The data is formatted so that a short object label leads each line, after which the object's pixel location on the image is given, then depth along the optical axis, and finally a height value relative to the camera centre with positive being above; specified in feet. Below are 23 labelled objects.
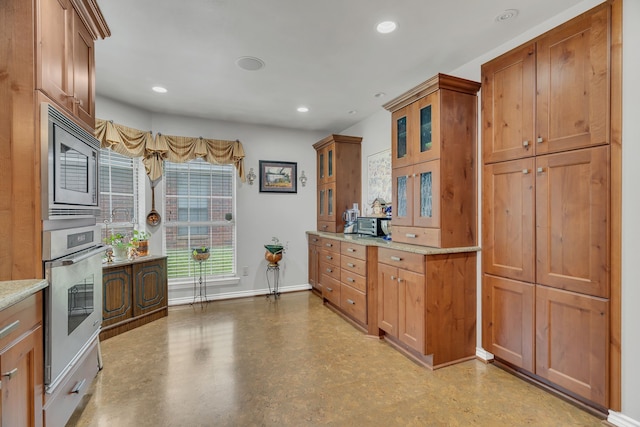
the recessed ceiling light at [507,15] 6.79 +4.45
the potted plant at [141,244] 11.78 -1.21
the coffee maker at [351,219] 14.16 -0.35
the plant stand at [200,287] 14.34 -3.53
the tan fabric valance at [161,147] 11.59 +2.86
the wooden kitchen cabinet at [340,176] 14.70 +1.75
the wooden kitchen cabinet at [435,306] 8.23 -2.66
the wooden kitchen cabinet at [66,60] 4.73 +2.74
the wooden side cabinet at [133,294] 10.31 -2.98
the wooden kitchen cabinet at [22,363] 3.74 -2.01
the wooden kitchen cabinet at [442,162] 8.45 +1.43
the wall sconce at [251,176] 15.39 +1.84
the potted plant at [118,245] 11.05 -1.17
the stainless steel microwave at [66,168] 4.60 +0.79
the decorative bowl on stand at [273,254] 14.60 -2.01
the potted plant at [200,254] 13.24 -1.80
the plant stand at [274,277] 15.65 -3.41
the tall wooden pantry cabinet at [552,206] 6.15 +0.10
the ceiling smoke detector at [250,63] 8.85 +4.47
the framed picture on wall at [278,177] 15.76 +1.88
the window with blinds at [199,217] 14.14 -0.23
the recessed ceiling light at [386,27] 7.23 +4.48
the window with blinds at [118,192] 11.93 +0.87
